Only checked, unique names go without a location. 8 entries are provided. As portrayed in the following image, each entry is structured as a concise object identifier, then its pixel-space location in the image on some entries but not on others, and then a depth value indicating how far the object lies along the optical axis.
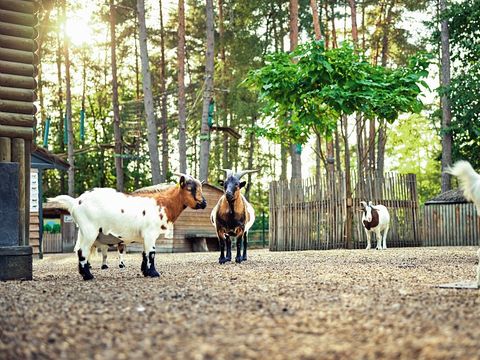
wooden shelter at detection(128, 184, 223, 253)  22.27
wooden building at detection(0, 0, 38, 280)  9.26
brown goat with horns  11.83
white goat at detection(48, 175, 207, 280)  8.56
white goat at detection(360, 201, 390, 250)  18.17
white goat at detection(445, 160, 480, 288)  6.46
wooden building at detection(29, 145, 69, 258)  18.94
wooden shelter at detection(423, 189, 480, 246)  21.77
